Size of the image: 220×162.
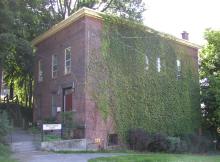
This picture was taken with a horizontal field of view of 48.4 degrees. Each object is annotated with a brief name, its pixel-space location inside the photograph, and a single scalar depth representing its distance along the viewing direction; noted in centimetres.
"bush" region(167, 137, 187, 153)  1529
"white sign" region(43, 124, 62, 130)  1321
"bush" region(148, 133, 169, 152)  1525
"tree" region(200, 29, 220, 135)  1986
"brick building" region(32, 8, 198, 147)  1525
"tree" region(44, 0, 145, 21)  2453
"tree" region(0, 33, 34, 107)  1523
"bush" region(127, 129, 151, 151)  1514
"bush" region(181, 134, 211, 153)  1729
